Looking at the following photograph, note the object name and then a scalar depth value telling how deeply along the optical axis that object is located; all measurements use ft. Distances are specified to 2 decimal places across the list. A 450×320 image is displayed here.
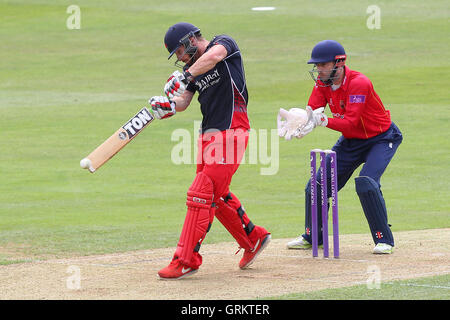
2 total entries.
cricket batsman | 50.70
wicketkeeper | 57.41
